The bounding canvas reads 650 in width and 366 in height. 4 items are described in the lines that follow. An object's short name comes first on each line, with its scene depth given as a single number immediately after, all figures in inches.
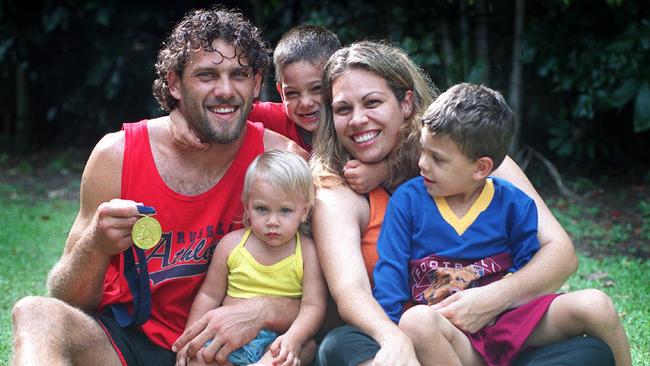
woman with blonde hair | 126.2
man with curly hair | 133.6
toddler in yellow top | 135.5
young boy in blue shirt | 127.4
